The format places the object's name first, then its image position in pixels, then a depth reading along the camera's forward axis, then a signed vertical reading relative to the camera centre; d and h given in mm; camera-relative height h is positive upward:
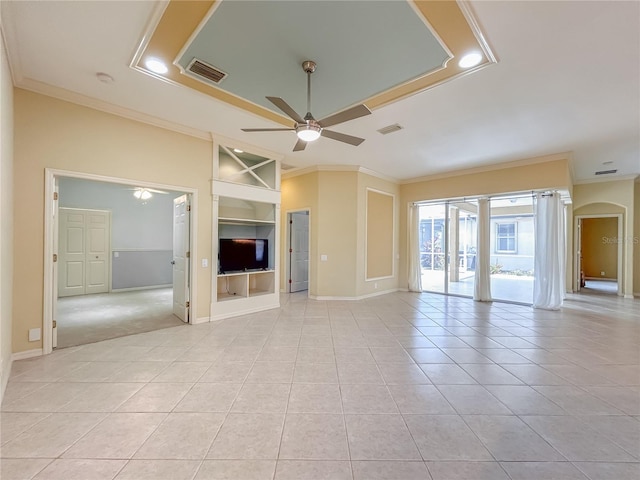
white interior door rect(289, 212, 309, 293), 7406 -252
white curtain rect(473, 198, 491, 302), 6375 -321
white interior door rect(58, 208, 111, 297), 6668 -286
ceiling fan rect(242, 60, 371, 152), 2685 +1276
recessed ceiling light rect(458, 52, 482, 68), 2609 +1788
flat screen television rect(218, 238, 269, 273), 4883 -251
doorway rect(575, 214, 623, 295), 9367 -361
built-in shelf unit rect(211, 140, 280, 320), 4762 +482
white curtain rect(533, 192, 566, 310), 5605 -192
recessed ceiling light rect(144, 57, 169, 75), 2767 +1820
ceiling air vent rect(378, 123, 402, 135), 4180 +1769
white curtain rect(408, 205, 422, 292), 7578 -258
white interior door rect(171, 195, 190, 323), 4531 -299
